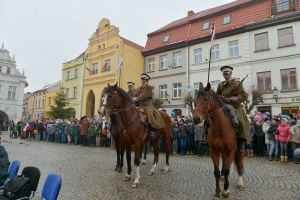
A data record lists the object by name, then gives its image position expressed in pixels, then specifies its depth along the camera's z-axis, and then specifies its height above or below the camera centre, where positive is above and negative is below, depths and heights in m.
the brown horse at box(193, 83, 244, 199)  5.41 +0.04
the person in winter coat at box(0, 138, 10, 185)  4.12 -0.61
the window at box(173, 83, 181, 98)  28.31 +4.64
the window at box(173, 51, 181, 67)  28.86 +8.38
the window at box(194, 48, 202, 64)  26.95 +8.20
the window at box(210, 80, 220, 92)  24.98 +4.82
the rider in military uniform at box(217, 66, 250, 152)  5.88 +0.80
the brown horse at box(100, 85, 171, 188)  6.93 +0.40
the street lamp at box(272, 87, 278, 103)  20.77 +3.24
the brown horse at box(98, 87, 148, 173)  7.86 -0.18
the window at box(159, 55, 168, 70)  30.11 +8.35
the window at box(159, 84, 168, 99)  29.45 +4.70
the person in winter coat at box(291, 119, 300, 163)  11.06 -0.21
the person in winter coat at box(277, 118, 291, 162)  11.29 -0.23
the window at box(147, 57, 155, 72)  32.00 +8.51
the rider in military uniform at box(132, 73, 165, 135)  7.67 +0.88
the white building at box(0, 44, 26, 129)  49.44 +7.95
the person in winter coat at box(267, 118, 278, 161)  11.89 -0.10
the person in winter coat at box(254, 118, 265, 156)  12.89 -0.33
